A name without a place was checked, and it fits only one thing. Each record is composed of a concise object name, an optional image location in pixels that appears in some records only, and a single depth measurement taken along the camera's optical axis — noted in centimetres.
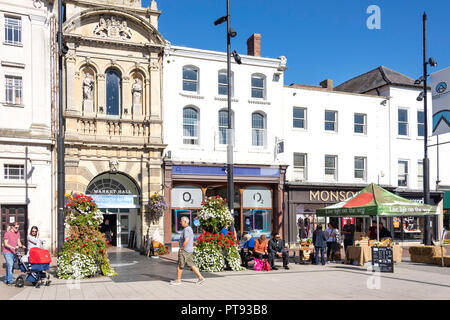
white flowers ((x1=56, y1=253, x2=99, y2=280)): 1432
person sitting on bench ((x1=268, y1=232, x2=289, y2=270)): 1689
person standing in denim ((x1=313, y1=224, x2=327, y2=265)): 1834
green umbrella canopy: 1748
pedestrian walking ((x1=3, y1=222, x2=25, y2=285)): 1348
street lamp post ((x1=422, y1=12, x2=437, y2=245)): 2162
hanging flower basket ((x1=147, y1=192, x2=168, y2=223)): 2431
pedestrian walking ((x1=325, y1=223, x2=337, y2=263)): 1957
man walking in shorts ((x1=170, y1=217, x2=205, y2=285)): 1311
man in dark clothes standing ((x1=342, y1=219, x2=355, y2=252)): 2003
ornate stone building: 2395
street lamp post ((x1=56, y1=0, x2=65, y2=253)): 1521
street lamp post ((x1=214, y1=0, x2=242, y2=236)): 1745
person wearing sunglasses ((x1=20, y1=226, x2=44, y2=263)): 1329
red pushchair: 1286
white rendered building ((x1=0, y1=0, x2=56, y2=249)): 2192
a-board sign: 1606
